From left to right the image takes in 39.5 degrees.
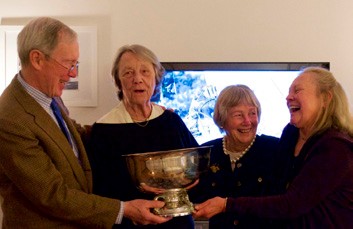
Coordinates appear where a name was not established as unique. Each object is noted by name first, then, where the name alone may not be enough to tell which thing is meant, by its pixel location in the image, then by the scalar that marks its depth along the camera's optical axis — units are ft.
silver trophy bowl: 5.49
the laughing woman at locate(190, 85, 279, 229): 6.58
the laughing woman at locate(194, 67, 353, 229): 5.49
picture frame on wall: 10.66
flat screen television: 10.25
